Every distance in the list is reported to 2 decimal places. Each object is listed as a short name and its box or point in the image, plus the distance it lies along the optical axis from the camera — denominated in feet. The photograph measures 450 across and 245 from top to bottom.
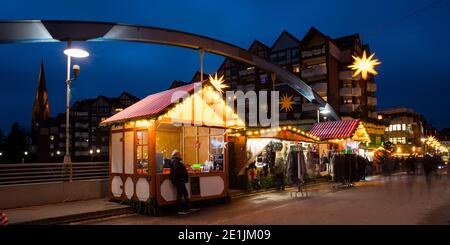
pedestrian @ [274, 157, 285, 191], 61.05
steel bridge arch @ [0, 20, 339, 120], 43.16
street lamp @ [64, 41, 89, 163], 44.37
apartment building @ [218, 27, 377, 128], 173.17
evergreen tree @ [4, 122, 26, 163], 192.03
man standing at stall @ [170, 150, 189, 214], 40.09
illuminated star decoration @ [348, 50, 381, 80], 60.46
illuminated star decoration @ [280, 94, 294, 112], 164.76
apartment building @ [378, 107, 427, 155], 263.90
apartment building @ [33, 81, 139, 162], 302.45
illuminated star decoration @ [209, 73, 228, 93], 62.03
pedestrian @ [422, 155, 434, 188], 90.75
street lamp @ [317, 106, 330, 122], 109.87
